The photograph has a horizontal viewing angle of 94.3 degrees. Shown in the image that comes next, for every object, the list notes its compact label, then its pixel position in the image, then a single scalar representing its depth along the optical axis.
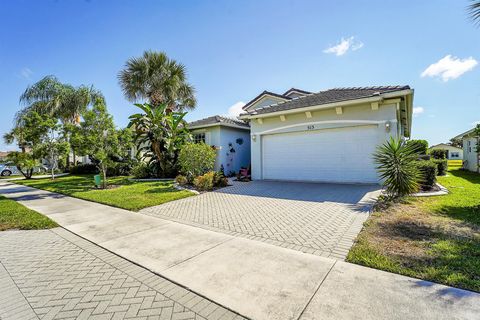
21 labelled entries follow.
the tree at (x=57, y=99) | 24.36
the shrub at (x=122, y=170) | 19.89
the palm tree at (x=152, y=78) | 17.09
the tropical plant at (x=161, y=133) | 14.89
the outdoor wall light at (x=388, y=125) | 9.79
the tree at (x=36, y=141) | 16.47
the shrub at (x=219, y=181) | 11.64
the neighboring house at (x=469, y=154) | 19.07
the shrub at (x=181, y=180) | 12.34
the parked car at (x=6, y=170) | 26.97
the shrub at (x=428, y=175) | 9.21
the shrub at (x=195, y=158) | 11.91
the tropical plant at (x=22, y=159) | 17.91
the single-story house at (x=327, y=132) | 10.07
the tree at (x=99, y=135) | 11.78
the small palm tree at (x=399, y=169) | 7.26
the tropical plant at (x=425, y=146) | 18.03
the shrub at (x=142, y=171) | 16.58
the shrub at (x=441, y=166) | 15.29
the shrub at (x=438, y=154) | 23.04
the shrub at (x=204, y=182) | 10.88
